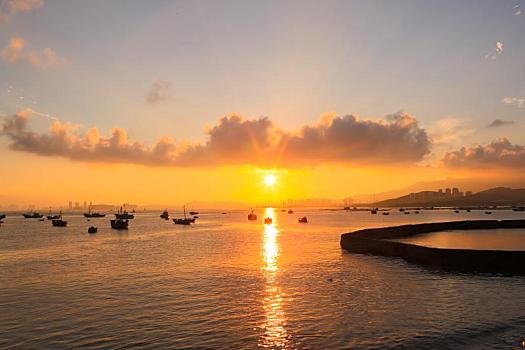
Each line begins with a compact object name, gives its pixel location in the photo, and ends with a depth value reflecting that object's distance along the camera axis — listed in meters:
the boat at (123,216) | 186.01
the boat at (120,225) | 120.38
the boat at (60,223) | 146.88
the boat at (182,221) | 151.38
